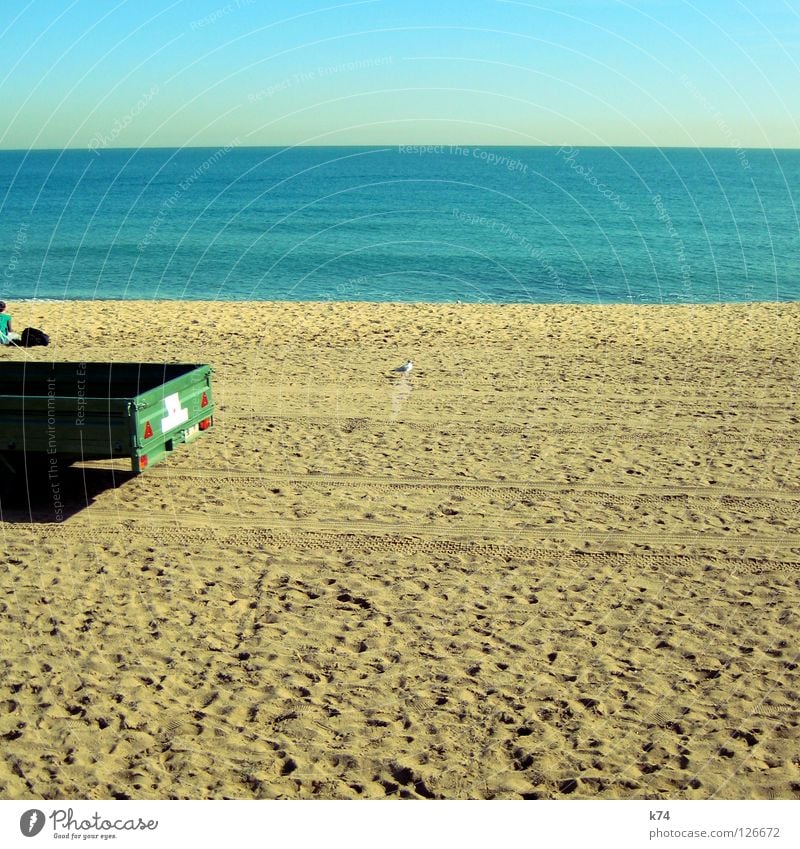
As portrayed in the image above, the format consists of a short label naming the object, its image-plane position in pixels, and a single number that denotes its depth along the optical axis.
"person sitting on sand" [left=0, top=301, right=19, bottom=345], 12.50
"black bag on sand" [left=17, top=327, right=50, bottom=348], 13.39
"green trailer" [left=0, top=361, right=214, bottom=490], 9.39
